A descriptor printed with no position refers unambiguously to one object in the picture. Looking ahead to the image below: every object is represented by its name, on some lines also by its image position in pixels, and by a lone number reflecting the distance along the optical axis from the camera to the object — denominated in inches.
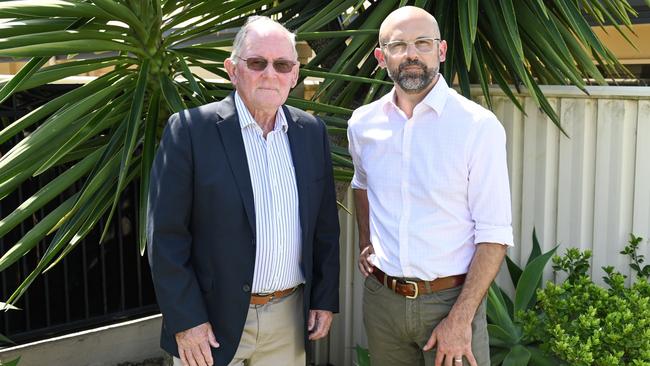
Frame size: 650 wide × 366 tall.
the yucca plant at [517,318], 130.8
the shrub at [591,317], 121.6
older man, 94.3
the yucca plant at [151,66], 115.6
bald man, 97.0
